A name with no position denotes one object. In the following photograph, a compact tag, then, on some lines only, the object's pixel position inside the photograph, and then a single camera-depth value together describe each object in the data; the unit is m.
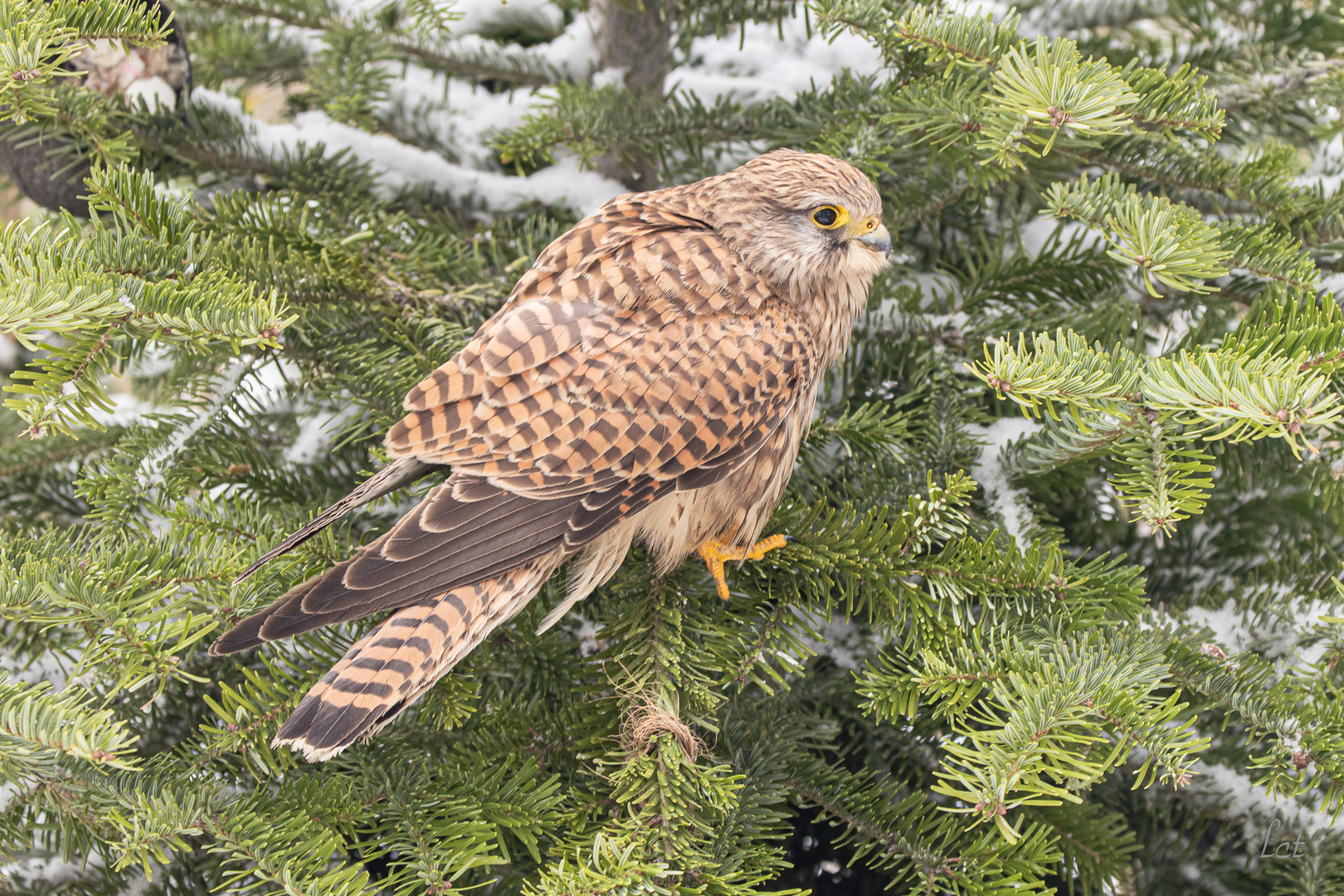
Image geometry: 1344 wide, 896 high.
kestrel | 4.58
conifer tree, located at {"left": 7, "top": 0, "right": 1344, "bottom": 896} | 4.55
